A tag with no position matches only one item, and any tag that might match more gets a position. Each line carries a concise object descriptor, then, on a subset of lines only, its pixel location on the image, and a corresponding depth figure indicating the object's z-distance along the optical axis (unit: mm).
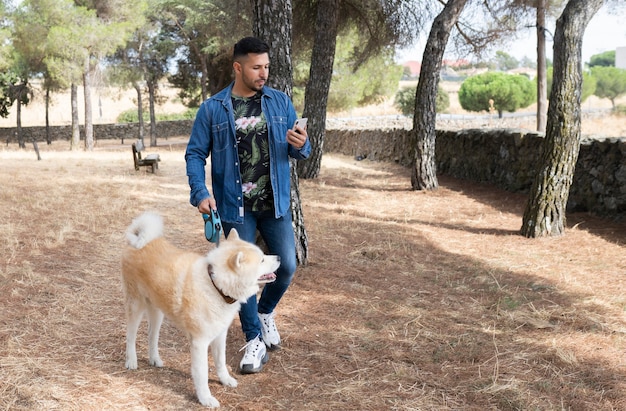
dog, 3256
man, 3713
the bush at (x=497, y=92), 40250
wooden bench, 15539
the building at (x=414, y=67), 139625
